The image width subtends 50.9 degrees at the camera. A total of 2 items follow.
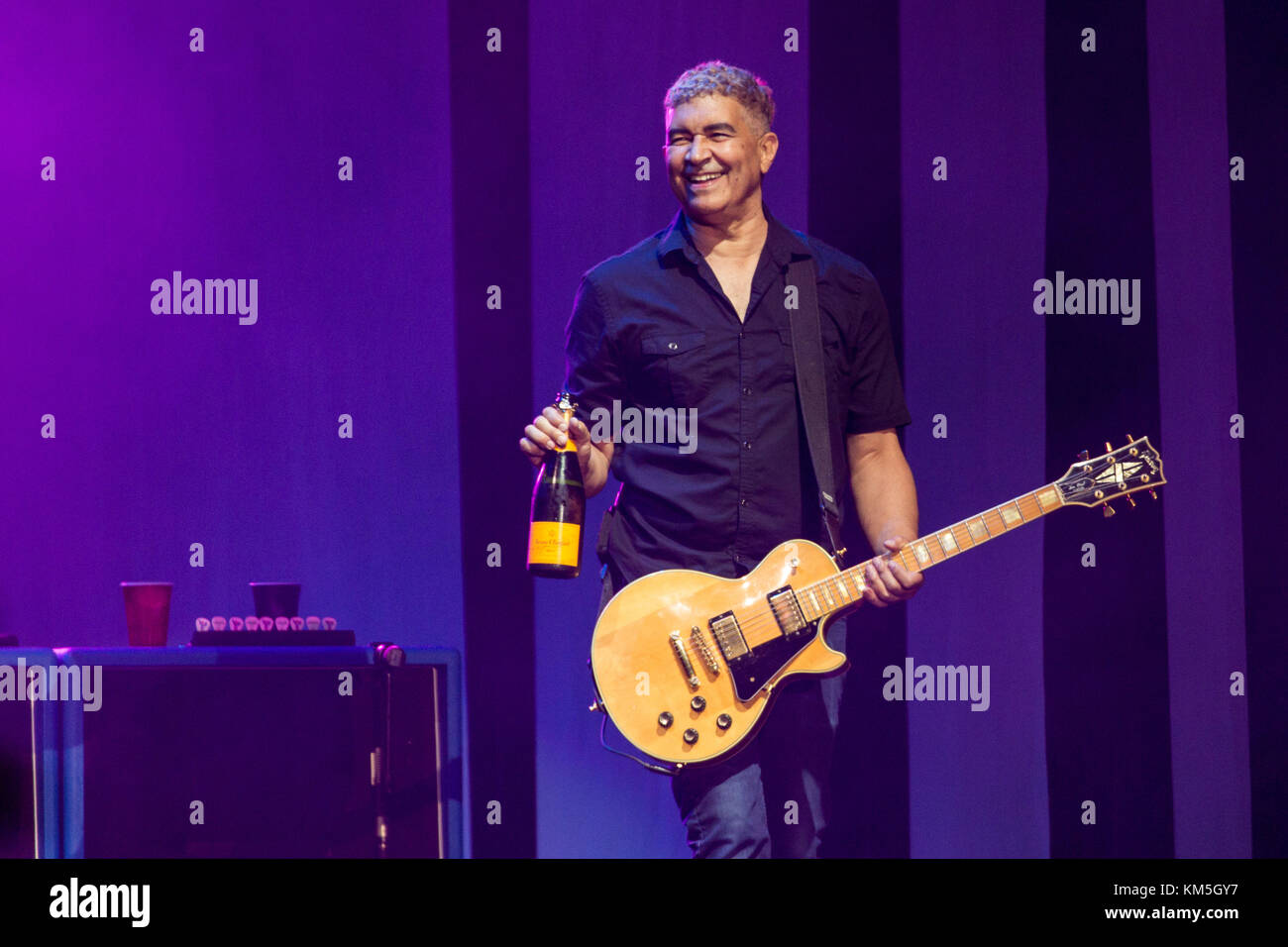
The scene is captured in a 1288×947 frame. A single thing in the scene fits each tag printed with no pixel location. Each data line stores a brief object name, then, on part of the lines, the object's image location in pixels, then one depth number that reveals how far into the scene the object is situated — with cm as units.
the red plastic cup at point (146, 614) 353
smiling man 315
